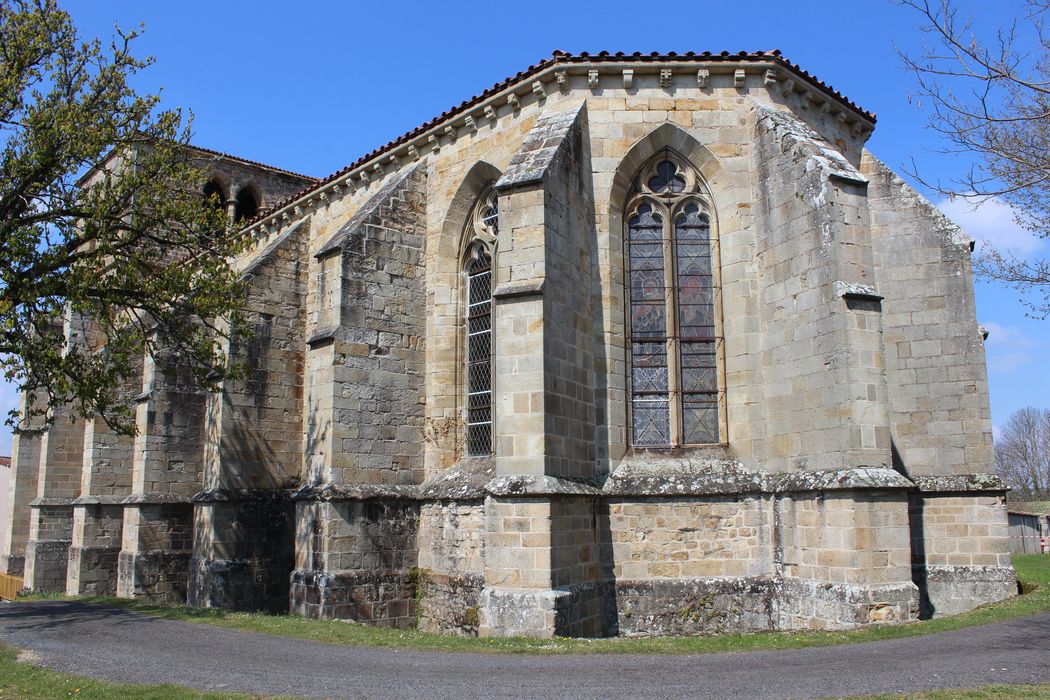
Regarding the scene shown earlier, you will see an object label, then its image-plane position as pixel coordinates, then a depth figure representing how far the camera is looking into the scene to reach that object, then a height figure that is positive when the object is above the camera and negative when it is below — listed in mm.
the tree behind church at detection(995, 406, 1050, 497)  63625 +2714
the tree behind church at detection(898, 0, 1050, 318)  7930 +3321
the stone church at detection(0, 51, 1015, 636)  10578 +1572
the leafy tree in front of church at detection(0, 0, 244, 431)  11688 +4218
